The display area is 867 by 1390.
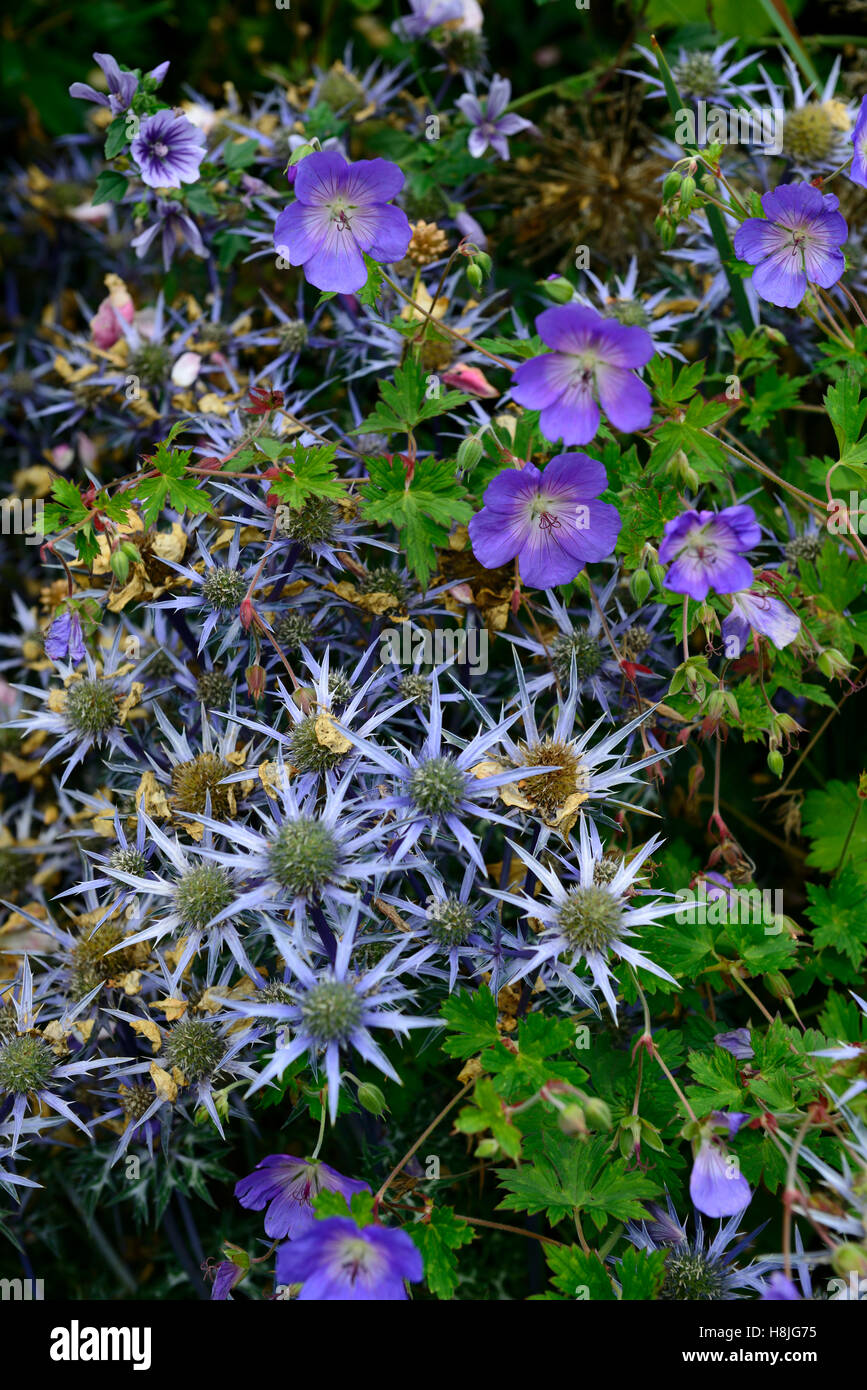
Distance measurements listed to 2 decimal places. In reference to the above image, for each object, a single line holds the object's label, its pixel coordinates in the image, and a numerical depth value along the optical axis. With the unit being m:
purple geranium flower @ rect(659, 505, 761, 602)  0.83
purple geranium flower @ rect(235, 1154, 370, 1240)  0.83
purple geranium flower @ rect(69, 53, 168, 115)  0.93
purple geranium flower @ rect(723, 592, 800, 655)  0.87
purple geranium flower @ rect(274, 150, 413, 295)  0.86
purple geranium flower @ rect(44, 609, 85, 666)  0.89
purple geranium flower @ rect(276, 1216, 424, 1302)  0.77
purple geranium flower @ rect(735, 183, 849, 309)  0.87
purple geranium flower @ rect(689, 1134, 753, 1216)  0.80
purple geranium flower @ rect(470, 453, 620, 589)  0.85
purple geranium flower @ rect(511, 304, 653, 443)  0.82
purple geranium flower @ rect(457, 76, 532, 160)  1.02
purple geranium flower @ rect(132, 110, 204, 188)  0.95
